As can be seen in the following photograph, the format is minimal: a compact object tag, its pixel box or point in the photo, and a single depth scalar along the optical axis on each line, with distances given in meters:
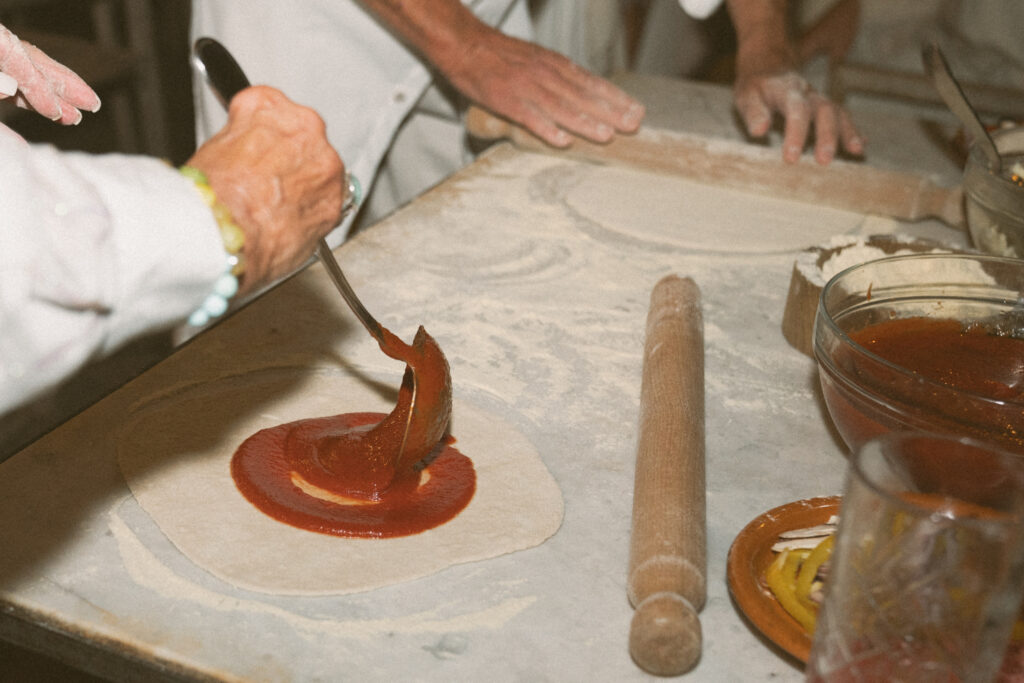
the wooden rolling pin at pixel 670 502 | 0.80
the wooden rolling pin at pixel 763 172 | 1.81
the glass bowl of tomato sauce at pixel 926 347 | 0.89
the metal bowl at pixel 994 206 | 1.42
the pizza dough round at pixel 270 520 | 0.92
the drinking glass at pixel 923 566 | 0.61
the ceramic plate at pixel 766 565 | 0.81
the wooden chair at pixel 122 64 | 3.50
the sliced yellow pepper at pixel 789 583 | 0.82
